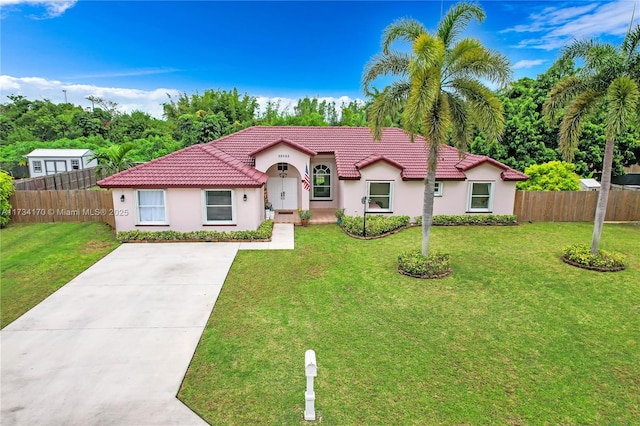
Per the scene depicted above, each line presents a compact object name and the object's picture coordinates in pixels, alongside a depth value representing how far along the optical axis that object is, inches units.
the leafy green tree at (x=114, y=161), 851.4
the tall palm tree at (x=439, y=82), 415.4
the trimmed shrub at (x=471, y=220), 737.6
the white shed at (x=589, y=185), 822.5
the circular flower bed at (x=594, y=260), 497.0
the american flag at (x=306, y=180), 736.3
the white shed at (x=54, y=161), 1305.4
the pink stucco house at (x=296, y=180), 636.1
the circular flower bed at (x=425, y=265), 471.5
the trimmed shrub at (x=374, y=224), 650.2
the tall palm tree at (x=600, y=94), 431.8
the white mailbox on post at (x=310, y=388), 229.6
